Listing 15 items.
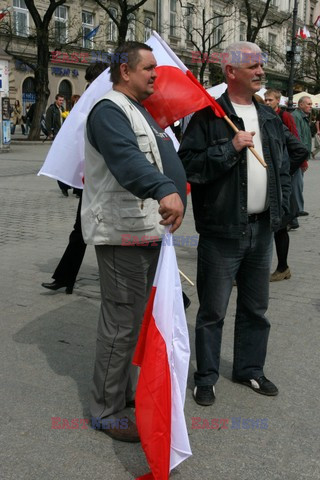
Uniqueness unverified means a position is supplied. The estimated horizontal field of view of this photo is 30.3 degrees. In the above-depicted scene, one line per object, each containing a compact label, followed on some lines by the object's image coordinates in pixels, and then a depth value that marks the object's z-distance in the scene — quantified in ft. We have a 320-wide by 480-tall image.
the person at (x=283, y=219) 12.46
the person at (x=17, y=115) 106.46
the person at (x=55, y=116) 46.98
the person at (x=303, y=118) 31.71
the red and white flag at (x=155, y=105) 10.48
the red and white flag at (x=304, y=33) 105.91
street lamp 92.89
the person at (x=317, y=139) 61.72
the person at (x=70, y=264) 17.16
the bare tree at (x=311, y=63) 160.76
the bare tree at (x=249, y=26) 107.69
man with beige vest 8.44
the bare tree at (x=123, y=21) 84.12
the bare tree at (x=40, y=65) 80.48
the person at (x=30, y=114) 89.33
